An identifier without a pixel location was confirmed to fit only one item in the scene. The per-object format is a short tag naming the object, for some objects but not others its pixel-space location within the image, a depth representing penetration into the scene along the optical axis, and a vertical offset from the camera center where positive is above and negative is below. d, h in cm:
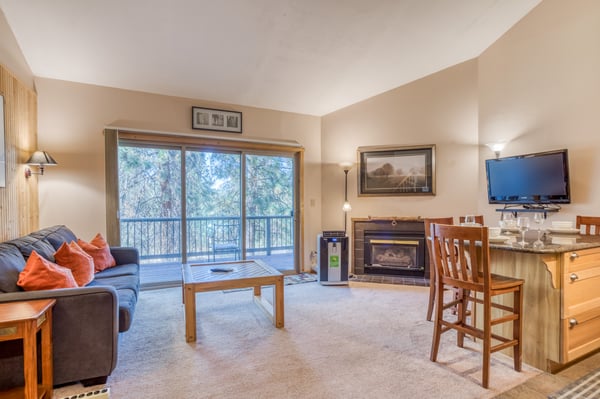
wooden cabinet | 206 -77
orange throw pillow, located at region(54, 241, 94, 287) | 255 -54
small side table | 151 -69
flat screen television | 318 +20
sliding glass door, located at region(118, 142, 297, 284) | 407 -9
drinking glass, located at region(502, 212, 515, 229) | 294 -26
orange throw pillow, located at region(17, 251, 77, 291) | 195 -51
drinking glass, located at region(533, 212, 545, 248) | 218 -19
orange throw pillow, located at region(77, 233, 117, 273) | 315 -56
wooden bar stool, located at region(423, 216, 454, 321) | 300 -90
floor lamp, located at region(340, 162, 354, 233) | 470 +11
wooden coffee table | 259 -76
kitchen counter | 205 -76
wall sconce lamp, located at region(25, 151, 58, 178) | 306 +41
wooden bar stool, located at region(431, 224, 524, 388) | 195 -62
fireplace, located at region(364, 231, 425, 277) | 450 -86
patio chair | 464 -63
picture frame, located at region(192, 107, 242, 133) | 416 +112
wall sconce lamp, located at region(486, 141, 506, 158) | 382 +63
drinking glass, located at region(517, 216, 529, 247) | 224 -21
